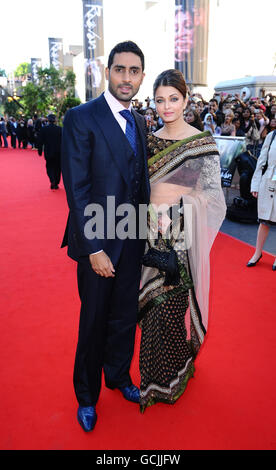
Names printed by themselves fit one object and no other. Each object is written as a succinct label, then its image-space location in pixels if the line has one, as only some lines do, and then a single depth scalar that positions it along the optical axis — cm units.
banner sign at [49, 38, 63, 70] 2900
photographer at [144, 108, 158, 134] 842
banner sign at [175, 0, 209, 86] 1722
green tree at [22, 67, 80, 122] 2575
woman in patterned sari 186
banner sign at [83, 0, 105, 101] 2001
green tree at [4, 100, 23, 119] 3397
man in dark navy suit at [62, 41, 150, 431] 161
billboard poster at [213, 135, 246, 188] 602
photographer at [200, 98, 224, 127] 816
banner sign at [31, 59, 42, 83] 3188
